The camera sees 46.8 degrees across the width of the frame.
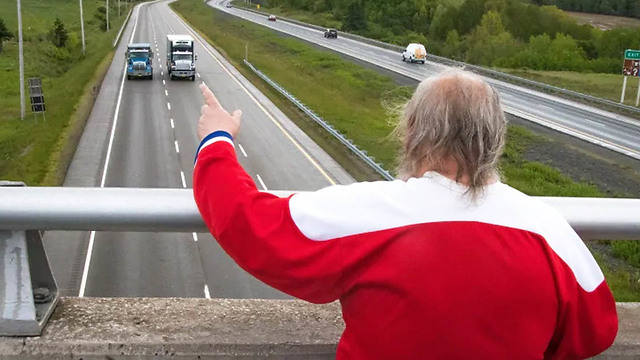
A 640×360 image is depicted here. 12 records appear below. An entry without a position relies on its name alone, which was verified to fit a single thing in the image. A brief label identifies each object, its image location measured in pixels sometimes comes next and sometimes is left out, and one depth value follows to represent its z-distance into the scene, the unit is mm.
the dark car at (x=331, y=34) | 76250
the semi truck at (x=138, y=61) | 45469
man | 1736
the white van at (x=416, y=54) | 52188
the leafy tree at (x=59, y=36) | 72988
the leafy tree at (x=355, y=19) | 95875
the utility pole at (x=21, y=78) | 36522
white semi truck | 44969
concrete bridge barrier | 2318
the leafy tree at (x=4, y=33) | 74694
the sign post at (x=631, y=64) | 40125
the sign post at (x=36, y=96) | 34628
